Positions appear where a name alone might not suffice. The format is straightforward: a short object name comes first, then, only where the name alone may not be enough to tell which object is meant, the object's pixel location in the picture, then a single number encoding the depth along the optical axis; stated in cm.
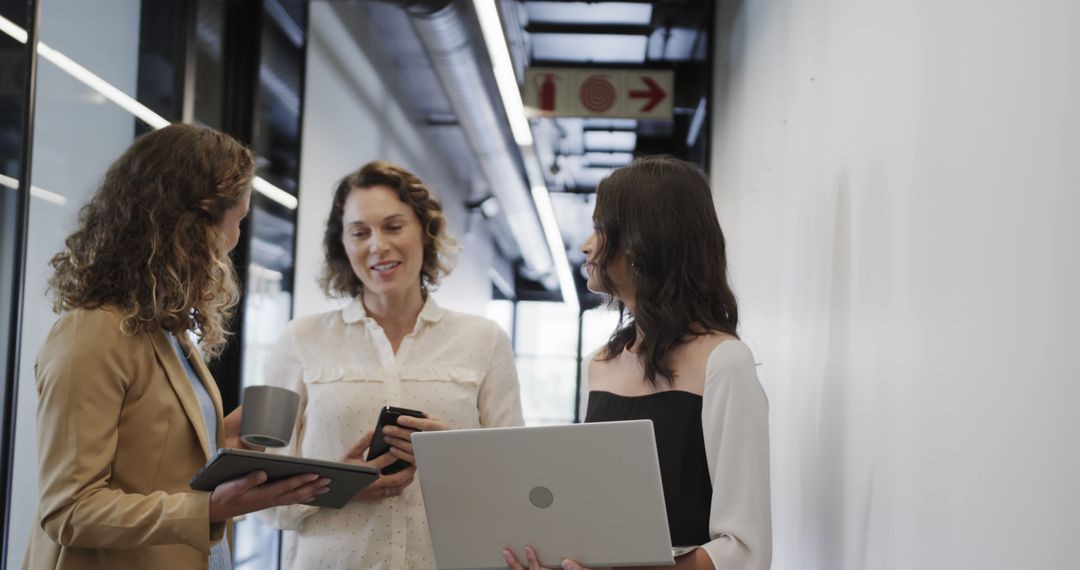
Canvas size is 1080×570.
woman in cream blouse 247
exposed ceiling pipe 473
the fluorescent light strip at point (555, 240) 823
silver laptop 169
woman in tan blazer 172
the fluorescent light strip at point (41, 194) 286
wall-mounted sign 514
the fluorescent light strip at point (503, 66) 401
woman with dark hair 179
